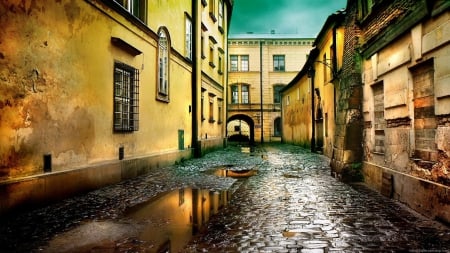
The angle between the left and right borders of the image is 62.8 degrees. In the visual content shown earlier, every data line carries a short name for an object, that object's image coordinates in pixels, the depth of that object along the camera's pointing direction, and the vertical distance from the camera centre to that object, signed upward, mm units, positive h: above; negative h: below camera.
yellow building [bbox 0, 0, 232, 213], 6059 +901
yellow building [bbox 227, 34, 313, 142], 44062 +7482
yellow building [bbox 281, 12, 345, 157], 16234 +2345
